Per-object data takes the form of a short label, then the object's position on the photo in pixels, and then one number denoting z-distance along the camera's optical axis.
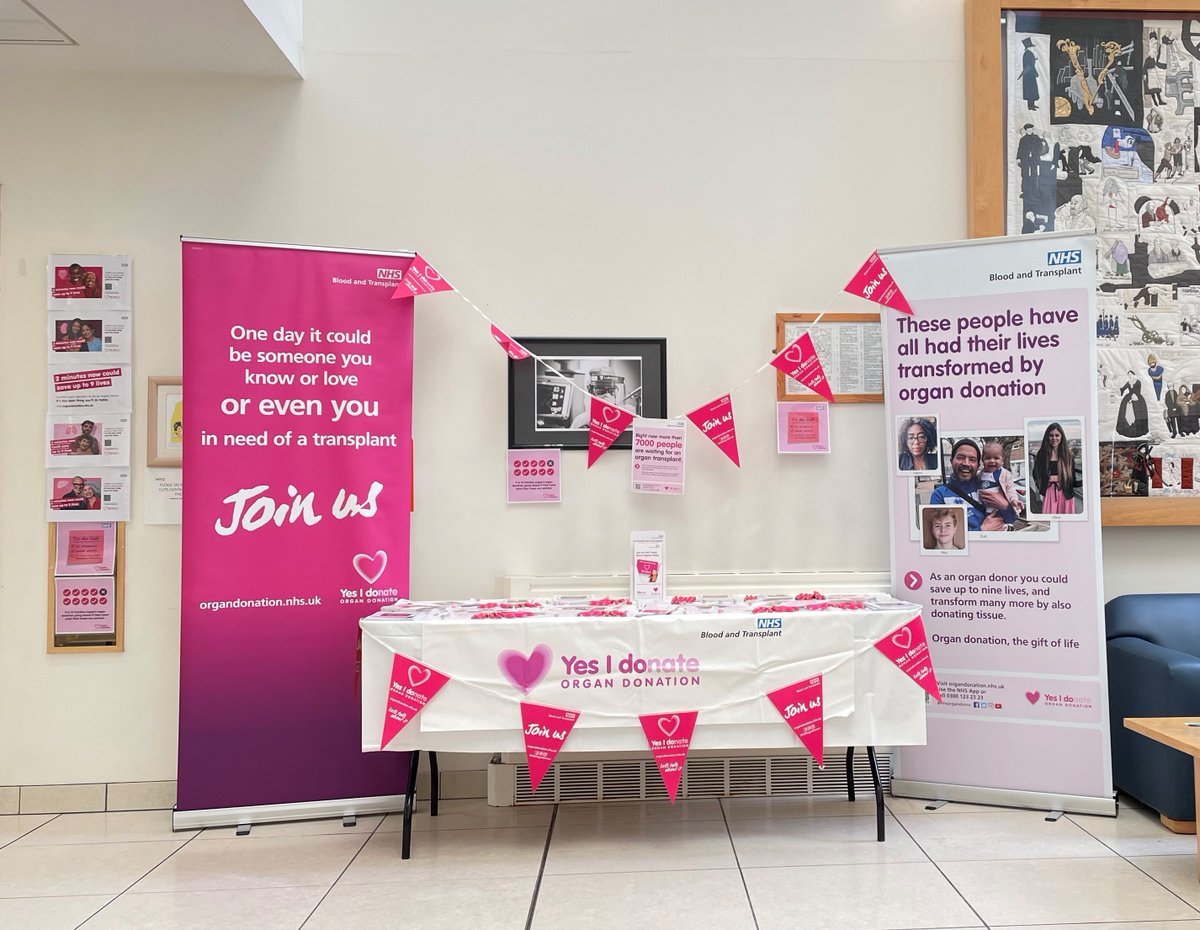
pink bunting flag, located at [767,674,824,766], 2.86
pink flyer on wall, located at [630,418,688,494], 3.38
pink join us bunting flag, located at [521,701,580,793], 2.79
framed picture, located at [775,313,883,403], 3.59
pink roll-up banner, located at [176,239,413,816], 3.15
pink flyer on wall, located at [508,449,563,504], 3.51
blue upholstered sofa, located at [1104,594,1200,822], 2.94
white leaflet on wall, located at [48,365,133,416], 3.42
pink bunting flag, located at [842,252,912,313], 3.35
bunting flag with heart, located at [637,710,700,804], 2.82
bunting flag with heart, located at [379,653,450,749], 2.79
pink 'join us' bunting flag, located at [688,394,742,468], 3.40
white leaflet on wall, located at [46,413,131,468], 3.41
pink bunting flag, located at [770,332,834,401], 3.36
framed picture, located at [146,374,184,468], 3.42
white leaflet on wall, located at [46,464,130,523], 3.40
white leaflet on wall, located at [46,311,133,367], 3.42
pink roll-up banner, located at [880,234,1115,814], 3.19
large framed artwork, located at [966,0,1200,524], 3.59
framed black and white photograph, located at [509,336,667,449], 3.52
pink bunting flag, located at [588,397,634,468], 3.44
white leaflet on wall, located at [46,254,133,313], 3.43
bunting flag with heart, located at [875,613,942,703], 2.91
